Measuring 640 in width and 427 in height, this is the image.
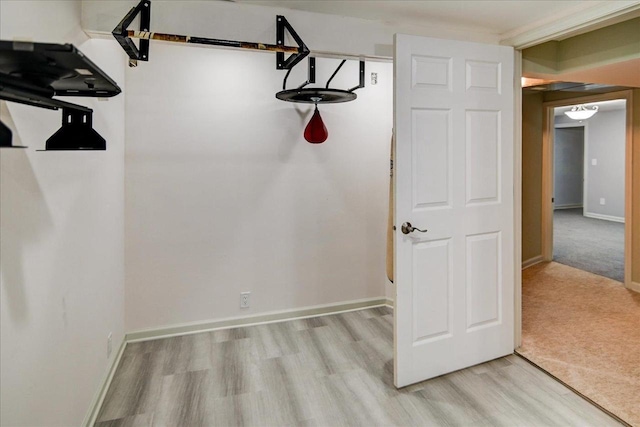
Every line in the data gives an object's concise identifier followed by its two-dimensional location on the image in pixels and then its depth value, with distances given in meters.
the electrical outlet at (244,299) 3.26
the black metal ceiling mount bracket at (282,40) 1.93
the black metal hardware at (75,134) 1.30
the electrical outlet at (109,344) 2.37
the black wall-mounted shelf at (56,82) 0.83
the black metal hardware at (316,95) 2.45
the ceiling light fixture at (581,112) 6.14
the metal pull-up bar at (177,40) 1.58
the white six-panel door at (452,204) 2.21
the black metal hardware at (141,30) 1.57
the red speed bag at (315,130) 3.13
